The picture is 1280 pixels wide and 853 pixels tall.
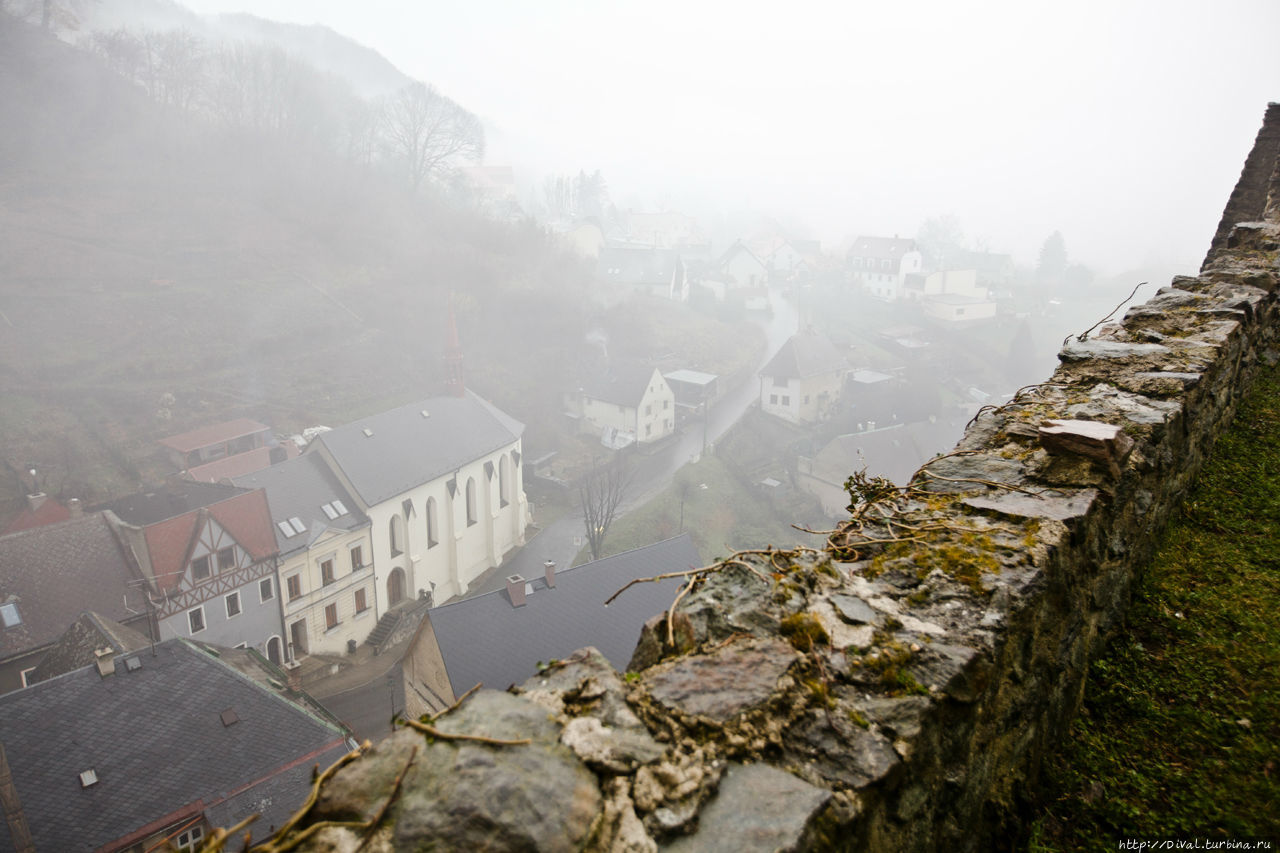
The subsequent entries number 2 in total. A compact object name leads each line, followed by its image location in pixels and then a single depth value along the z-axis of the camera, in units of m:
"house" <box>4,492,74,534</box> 25.09
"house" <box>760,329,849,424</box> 48.44
